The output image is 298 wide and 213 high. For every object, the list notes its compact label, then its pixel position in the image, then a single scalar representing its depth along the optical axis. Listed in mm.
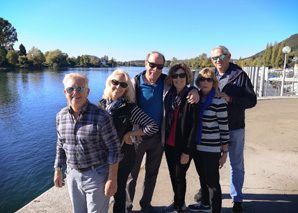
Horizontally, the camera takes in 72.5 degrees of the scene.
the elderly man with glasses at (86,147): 1617
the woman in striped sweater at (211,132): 2168
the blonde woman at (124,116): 1891
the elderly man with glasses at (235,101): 2391
